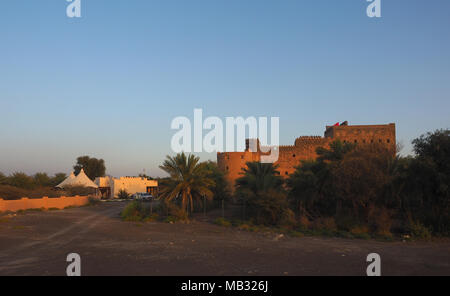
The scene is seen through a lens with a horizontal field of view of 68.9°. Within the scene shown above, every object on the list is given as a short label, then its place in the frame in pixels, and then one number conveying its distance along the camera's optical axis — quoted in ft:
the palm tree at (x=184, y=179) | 75.58
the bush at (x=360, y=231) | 52.52
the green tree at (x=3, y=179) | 140.77
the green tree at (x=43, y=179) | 199.52
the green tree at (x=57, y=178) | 211.63
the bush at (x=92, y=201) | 137.89
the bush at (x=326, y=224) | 58.85
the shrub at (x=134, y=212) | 76.16
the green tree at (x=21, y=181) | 151.03
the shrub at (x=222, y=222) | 67.16
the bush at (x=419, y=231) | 48.52
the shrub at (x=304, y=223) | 61.39
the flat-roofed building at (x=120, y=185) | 199.72
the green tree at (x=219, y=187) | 103.71
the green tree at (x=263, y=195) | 66.44
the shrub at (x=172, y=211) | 73.36
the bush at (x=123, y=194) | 189.16
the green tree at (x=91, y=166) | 301.43
